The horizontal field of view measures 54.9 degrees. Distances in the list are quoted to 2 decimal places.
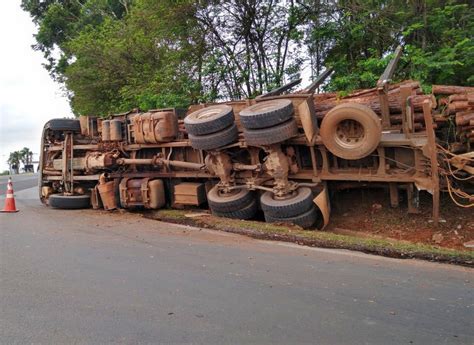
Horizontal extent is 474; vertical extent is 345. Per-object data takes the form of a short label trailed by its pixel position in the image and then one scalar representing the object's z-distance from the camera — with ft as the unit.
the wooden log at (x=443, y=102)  22.27
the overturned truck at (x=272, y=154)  22.12
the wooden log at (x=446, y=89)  22.80
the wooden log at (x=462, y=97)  20.64
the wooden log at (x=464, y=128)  20.21
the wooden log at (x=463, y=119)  20.18
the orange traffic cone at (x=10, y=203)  33.37
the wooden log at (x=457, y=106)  20.65
